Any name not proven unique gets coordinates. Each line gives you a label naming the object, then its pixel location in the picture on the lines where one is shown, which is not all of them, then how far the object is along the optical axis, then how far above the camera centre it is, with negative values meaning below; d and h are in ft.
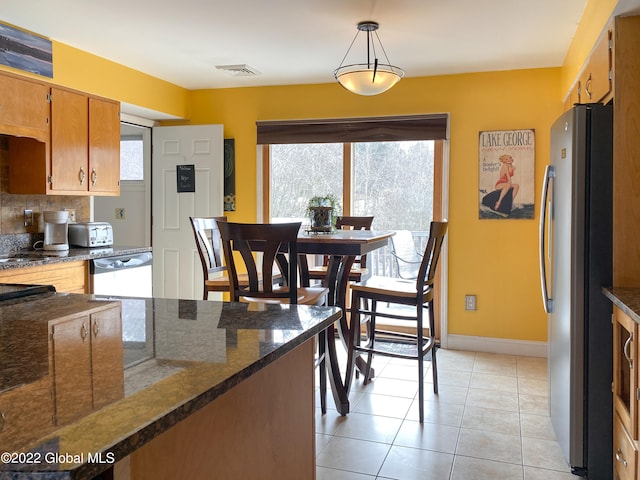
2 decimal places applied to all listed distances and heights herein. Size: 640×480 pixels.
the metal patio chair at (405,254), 16.38 -0.74
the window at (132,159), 18.75 +2.43
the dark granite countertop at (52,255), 10.97 -0.61
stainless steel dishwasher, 12.71 -1.14
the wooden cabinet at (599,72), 7.89 +2.55
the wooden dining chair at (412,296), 10.09 -1.26
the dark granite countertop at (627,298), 5.89 -0.83
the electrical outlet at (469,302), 15.61 -2.08
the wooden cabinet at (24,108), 11.27 +2.62
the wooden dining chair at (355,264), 12.28 -0.87
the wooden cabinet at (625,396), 6.04 -2.06
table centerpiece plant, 11.09 +0.26
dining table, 9.55 -0.63
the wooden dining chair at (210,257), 10.93 -0.61
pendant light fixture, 10.78 +3.05
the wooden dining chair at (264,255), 8.77 -0.43
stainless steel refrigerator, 7.61 -0.83
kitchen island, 2.14 -0.78
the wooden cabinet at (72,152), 12.51 +1.86
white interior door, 17.24 +0.96
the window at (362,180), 16.26 +1.55
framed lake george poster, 14.87 +1.55
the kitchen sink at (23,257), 11.20 -0.63
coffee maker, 13.23 -0.01
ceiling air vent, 14.96 +4.49
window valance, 15.60 +3.00
